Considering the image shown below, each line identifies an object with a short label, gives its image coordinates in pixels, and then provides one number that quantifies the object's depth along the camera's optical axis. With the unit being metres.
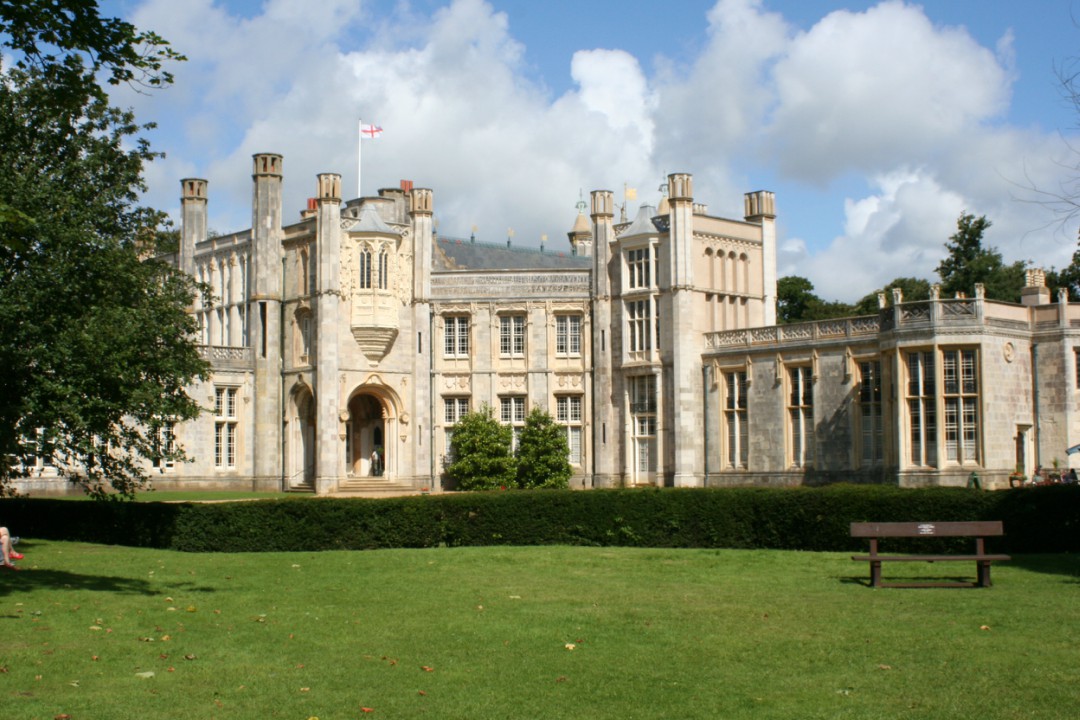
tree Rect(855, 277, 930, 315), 75.62
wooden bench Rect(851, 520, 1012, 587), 19.05
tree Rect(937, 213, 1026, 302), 75.75
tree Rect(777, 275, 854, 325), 84.75
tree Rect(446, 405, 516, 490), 51.50
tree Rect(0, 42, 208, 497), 21.41
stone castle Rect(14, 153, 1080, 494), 50.06
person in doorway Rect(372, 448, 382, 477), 55.84
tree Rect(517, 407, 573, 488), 51.56
